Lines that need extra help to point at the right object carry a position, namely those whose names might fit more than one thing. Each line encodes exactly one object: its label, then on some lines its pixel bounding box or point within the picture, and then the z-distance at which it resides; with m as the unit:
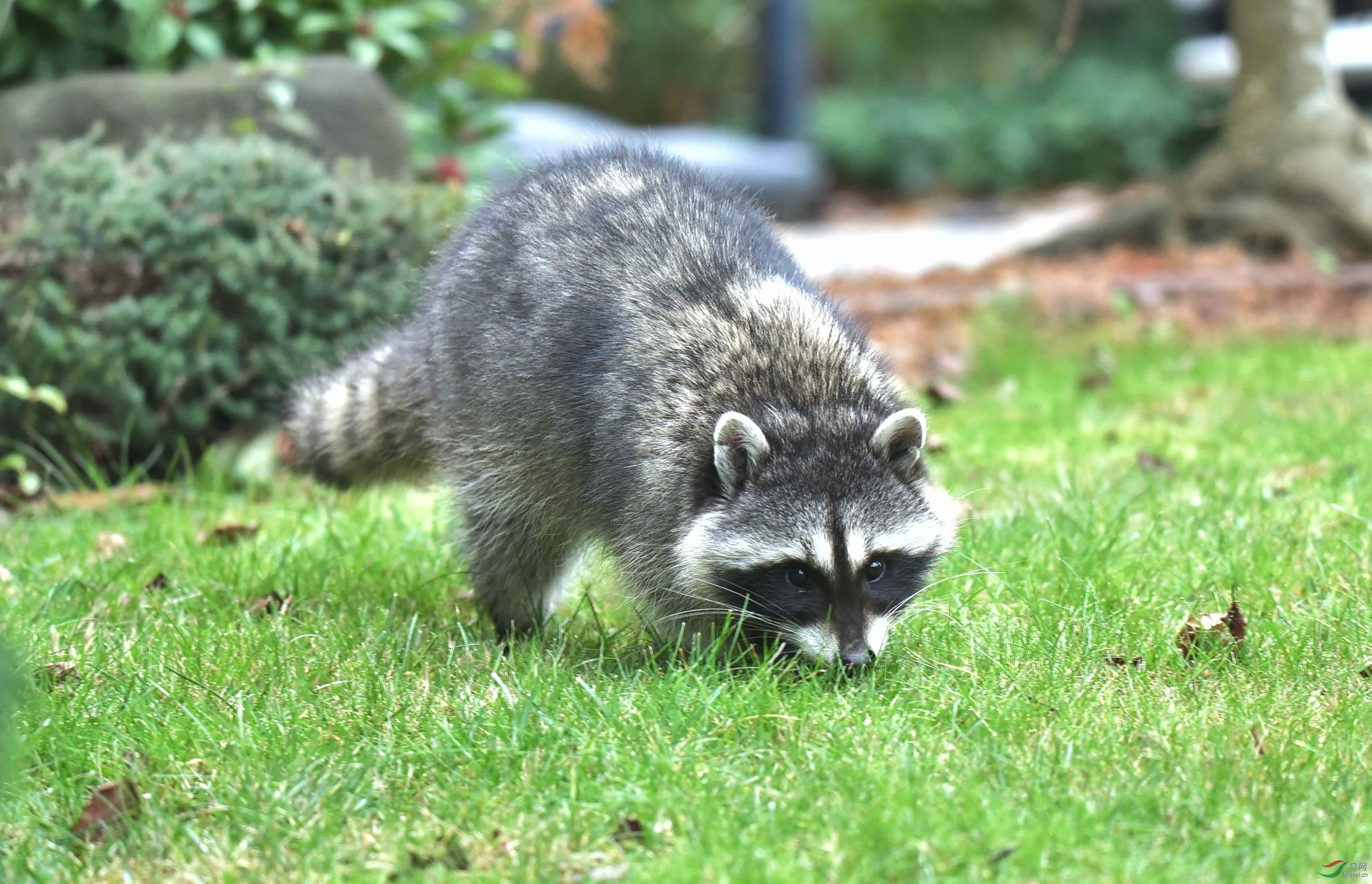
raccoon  7.18
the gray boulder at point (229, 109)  12.48
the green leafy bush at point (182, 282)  11.05
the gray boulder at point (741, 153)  29.05
